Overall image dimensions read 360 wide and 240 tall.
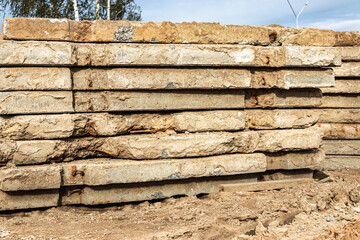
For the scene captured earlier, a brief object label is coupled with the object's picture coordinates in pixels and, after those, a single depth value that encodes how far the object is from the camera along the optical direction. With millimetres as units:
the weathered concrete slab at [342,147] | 7066
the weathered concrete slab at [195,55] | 4133
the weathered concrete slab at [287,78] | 4645
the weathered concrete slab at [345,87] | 6844
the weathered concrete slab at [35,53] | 3947
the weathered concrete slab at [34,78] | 3994
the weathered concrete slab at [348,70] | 6789
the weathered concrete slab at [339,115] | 7023
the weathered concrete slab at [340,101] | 6984
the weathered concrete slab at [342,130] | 6977
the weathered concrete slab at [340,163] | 7078
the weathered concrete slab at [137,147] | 4062
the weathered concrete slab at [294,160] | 4863
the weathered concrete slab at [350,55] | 6863
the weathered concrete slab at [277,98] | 4781
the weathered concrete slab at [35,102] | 4012
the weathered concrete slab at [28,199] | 4125
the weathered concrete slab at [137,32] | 4027
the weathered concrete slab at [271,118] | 4773
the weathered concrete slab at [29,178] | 3981
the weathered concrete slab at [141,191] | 4262
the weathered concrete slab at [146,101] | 4223
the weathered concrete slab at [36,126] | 4039
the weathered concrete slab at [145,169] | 4117
